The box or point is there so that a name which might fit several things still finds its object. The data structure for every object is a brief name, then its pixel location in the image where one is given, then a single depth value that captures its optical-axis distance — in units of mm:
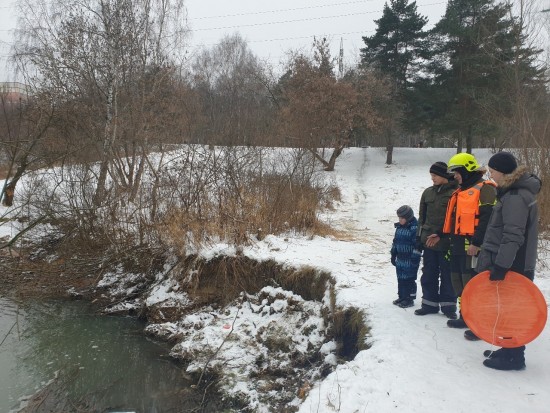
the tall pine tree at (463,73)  21234
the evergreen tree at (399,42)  24312
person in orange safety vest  4031
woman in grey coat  3424
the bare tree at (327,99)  19953
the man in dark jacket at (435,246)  4609
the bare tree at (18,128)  6070
